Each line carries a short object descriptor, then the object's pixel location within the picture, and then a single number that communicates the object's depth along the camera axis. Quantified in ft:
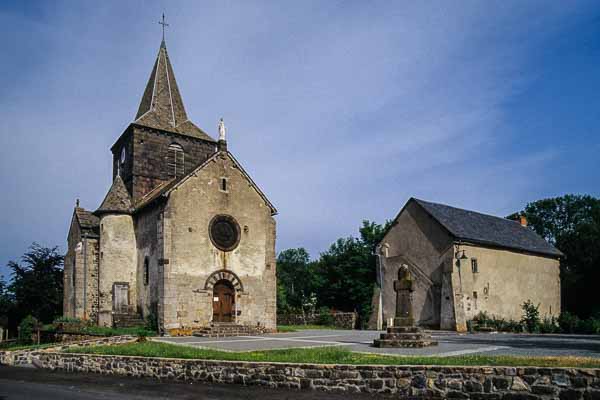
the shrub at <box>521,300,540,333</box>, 98.18
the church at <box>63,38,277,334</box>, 91.09
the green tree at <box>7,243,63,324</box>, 119.65
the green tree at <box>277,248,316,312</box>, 177.68
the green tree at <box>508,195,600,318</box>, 140.05
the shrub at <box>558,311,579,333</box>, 96.43
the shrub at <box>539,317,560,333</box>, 96.73
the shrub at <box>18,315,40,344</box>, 89.82
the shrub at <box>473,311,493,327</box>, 100.89
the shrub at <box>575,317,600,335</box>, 93.40
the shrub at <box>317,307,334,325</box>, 123.65
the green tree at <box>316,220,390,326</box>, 158.51
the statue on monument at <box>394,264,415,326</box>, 58.13
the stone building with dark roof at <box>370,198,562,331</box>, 104.47
